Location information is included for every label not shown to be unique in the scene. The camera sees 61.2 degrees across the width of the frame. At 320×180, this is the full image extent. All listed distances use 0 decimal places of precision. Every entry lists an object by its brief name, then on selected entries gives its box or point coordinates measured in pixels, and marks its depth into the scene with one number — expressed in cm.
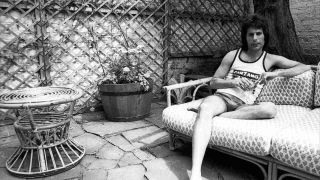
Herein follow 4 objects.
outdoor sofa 156
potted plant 321
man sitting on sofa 203
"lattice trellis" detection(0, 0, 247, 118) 322
